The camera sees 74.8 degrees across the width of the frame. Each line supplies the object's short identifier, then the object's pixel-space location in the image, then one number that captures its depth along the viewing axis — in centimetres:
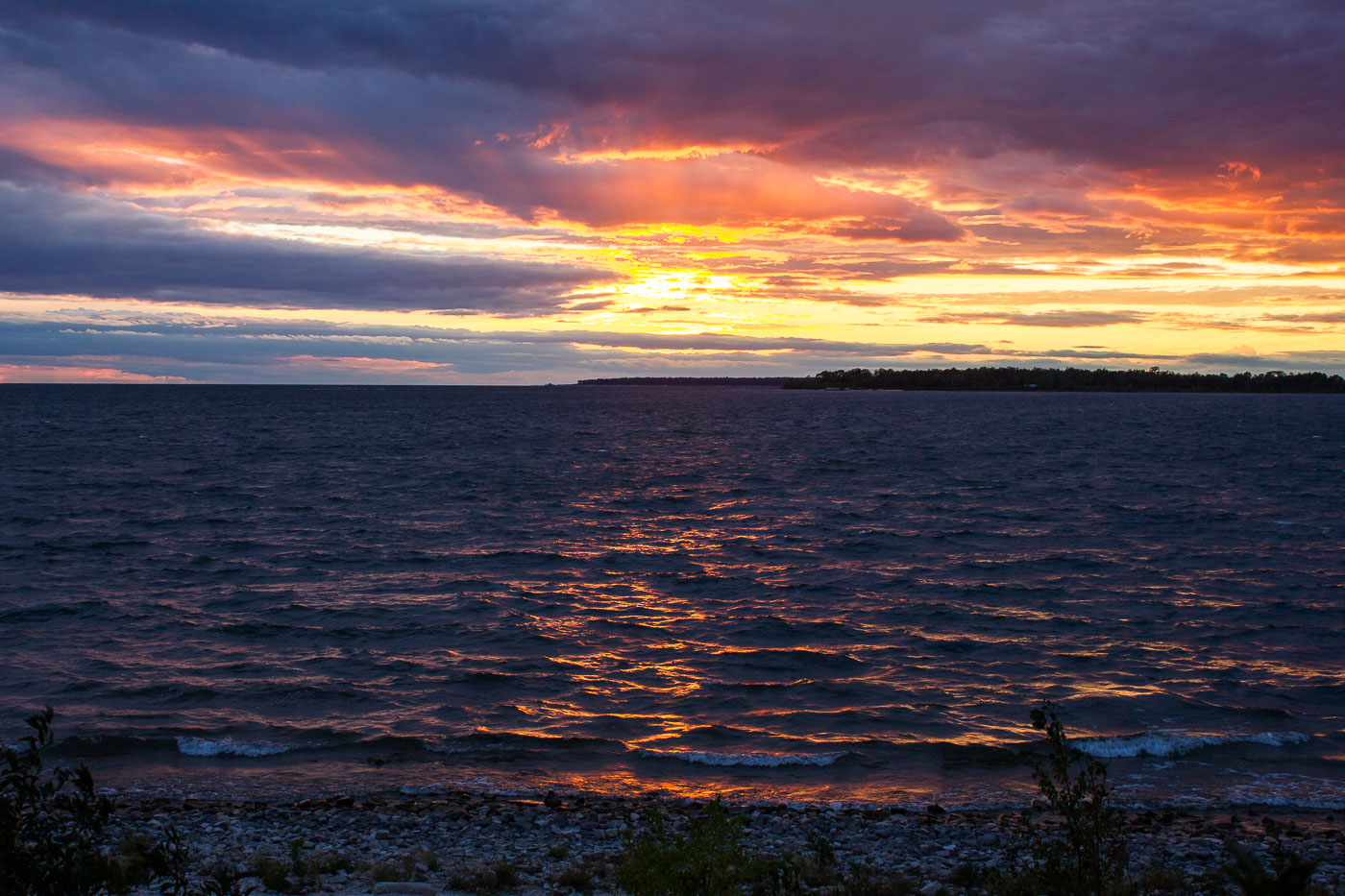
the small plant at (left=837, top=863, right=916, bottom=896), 767
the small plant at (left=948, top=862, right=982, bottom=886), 830
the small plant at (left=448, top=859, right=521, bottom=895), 818
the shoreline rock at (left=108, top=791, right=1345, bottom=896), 849
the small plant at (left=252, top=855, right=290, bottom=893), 801
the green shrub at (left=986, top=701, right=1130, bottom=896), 718
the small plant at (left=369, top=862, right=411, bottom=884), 829
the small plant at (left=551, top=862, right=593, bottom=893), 820
